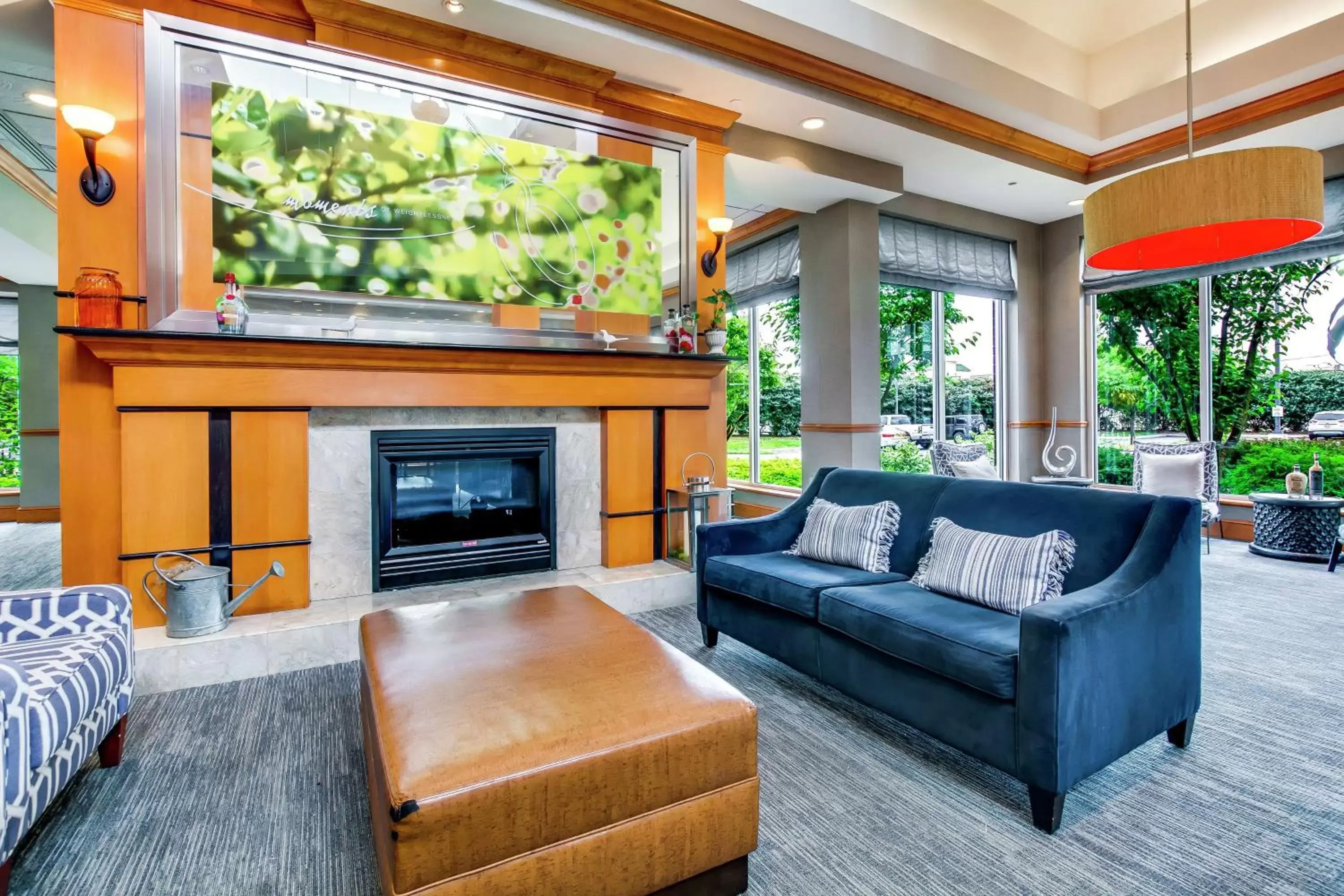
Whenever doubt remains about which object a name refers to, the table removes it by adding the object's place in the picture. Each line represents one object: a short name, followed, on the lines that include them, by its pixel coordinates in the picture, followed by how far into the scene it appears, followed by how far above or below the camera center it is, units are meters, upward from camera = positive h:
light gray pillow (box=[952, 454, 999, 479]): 5.12 -0.20
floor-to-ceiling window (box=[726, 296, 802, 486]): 6.67 +0.53
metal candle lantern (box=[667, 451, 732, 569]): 3.85 -0.38
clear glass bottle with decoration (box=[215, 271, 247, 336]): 2.81 +0.60
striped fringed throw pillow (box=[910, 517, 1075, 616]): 2.09 -0.42
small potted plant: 4.02 +0.78
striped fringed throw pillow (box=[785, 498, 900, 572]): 2.72 -0.39
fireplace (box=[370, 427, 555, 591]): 3.34 -0.31
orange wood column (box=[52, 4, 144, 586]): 2.73 +0.88
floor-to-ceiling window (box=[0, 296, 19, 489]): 7.52 +0.70
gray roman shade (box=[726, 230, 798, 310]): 6.05 +1.72
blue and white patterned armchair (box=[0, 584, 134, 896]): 1.32 -0.57
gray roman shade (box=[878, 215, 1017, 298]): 5.68 +1.70
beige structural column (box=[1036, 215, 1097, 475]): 6.33 +1.02
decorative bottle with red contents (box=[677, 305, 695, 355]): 3.97 +0.68
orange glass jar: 2.65 +0.62
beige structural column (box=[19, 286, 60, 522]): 6.95 +0.46
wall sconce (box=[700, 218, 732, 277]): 4.07 +1.27
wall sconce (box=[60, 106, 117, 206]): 2.58 +1.27
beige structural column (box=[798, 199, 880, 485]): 5.30 +0.92
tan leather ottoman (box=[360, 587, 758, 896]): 1.19 -0.65
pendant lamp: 2.21 +0.85
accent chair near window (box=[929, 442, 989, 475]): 5.22 -0.08
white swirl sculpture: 6.38 -0.12
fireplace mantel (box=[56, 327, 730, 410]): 2.72 +0.37
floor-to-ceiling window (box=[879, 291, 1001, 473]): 6.11 +0.69
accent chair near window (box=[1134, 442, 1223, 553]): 4.91 -0.25
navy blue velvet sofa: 1.66 -0.58
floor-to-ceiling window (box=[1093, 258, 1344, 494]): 5.07 +0.60
